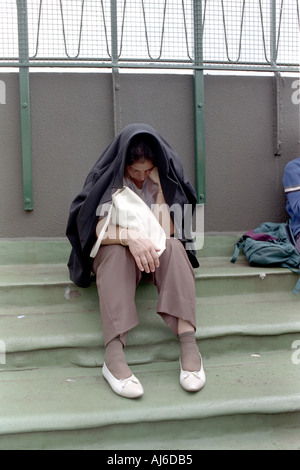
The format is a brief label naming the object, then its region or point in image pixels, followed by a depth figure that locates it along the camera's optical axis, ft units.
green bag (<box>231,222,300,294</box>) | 9.43
